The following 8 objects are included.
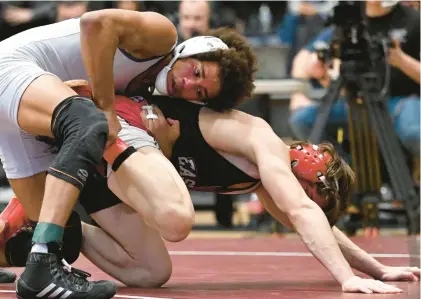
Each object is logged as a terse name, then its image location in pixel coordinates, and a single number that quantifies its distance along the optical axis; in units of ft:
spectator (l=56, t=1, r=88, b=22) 41.55
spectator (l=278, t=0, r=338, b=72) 41.34
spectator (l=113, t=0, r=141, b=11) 39.81
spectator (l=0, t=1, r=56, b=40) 44.39
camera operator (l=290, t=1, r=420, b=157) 35.35
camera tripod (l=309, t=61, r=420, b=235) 34.17
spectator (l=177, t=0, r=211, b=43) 39.06
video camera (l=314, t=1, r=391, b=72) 33.81
